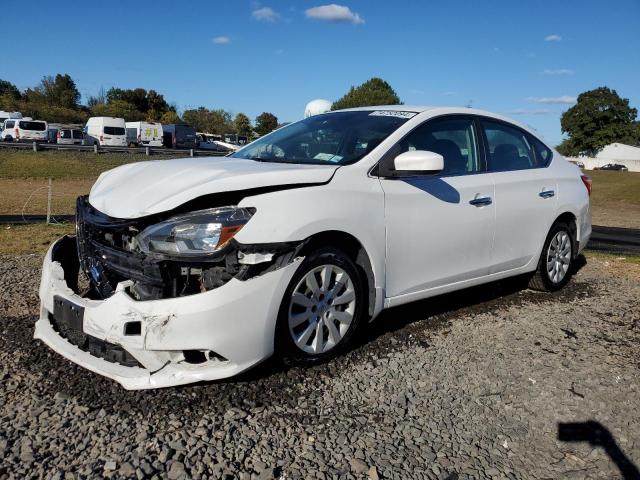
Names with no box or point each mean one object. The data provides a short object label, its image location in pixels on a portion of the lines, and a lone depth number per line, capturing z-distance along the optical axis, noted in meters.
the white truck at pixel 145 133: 51.28
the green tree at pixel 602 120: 99.12
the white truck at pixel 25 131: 41.31
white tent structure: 93.44
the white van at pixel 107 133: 45.62
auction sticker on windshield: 4.41
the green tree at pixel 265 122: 85.71
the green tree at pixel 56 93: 77.50
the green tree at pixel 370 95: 63.08
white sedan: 3.06
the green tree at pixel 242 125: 92.32
